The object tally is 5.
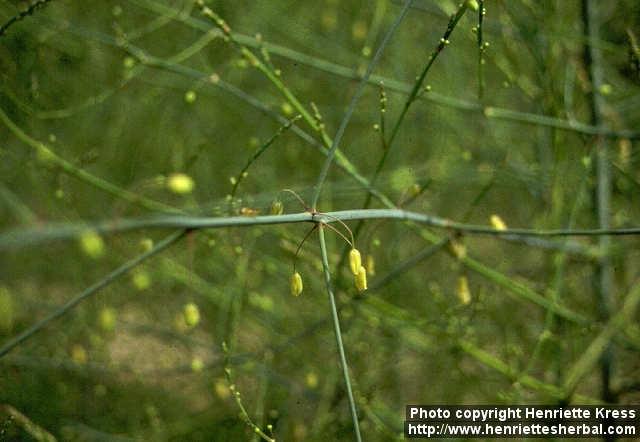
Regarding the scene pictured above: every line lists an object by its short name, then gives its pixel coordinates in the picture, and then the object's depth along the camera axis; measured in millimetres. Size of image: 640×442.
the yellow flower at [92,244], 262
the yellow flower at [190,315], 342
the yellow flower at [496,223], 375
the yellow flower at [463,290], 386
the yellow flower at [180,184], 299
